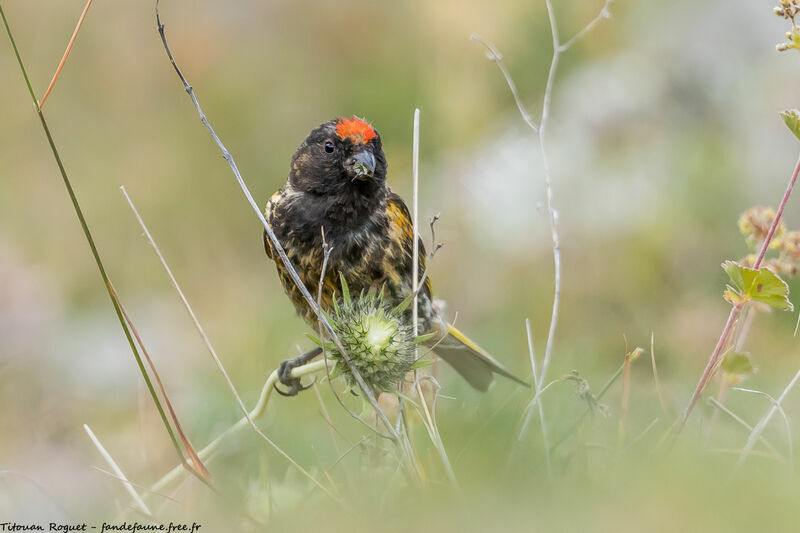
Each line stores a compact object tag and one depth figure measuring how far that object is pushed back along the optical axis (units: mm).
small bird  7473
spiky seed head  5484
